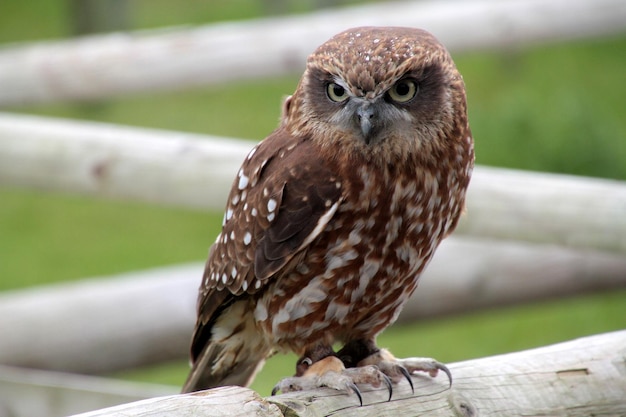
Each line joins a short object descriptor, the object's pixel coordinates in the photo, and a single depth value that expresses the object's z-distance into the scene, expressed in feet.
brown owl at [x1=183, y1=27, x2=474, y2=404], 15.35
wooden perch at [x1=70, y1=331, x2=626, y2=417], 14.79
